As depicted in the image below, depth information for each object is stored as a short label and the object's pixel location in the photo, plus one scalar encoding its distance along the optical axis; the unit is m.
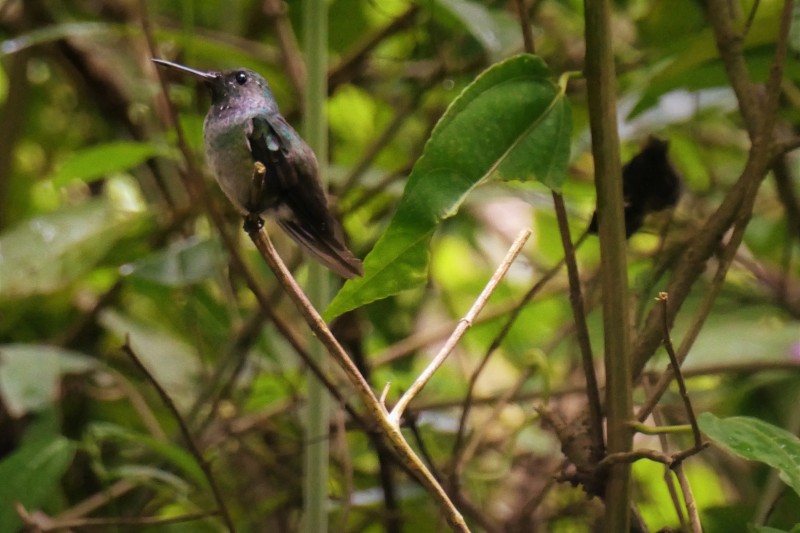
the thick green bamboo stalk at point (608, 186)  2.45
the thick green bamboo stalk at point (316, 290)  2.53
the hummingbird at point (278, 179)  2.45
